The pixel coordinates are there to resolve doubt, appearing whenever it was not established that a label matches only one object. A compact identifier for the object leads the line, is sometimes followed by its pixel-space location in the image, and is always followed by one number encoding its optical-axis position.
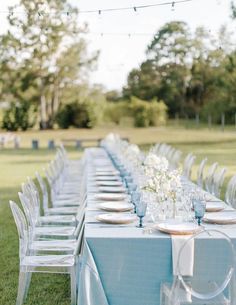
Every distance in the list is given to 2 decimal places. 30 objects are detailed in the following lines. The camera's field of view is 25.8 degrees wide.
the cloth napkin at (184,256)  2.89
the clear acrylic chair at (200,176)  6.54
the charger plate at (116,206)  3.72
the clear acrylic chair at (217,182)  5.55
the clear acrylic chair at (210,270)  2.79
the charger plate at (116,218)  3.30
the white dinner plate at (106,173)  6.25
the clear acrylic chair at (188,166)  7.08
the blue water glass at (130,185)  4.76
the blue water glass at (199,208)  3.18
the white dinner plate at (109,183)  5.27
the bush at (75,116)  29.20
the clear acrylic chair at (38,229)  3.98
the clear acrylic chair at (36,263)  3.45
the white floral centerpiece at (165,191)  3.48
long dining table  2.95
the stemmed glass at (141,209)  3.17
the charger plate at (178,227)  3.00
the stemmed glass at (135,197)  3.36
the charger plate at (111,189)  4.80
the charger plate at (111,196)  4.30
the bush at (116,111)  29.31
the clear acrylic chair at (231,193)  5.00
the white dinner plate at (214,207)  3.75
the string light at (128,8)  7.56
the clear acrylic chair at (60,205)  5.42
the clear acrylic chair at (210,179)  6.11
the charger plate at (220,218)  3.32
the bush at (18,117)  29.08
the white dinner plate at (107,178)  5.76
